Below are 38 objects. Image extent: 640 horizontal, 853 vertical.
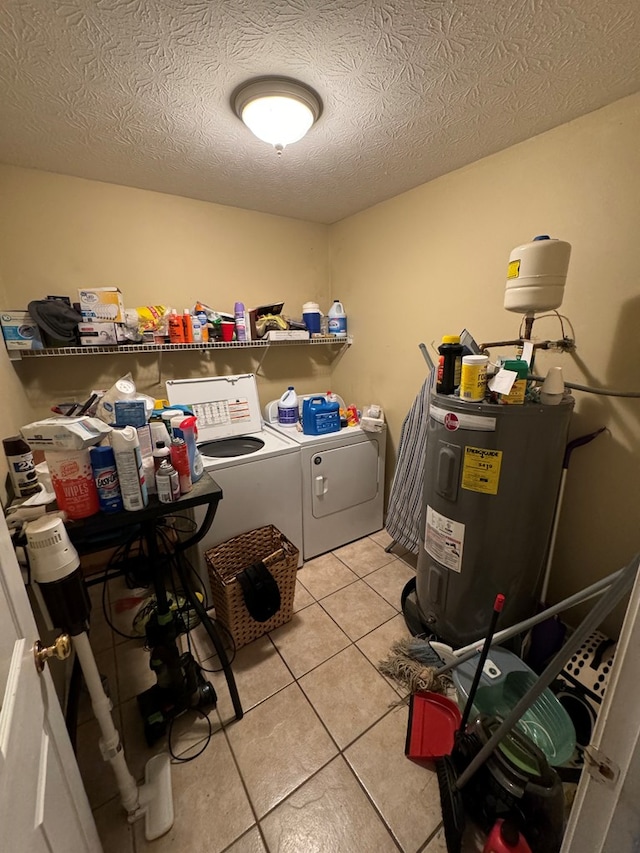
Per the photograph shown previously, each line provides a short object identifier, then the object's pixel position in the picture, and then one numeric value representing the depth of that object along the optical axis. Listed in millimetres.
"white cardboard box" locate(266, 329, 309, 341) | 2178
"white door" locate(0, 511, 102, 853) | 452
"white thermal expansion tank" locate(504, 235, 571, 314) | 1166
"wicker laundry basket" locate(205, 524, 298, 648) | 1532
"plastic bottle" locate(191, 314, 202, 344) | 1977
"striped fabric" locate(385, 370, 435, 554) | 1944
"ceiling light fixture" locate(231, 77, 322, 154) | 1120
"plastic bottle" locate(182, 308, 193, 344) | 1920
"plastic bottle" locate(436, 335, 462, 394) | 1293
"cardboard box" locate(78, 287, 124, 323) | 1622
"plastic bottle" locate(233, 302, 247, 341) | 2131
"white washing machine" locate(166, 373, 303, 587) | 1746
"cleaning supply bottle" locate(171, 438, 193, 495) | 1083
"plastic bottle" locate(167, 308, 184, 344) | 1885
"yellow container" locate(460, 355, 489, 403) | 1190
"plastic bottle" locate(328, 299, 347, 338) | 2502
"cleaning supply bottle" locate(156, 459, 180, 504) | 1036
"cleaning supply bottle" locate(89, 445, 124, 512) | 963
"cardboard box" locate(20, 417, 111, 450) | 899
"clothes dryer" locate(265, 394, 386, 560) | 2039
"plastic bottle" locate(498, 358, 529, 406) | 1143
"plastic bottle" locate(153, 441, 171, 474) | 1073
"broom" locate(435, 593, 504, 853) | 927
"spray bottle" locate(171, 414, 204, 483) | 1161
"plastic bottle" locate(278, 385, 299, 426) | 2342
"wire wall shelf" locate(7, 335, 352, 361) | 1596
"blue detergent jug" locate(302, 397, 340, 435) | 2090
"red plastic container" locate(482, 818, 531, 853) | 850
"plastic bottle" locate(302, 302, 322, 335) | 2420
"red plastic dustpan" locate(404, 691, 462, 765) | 1158
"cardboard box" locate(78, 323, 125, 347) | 1635
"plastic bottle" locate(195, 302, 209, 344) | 2008
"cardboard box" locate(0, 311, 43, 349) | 1491
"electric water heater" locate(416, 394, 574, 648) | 1198
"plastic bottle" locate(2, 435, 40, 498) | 972
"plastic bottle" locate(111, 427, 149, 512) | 962
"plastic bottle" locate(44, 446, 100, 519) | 918
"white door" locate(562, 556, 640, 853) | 487
